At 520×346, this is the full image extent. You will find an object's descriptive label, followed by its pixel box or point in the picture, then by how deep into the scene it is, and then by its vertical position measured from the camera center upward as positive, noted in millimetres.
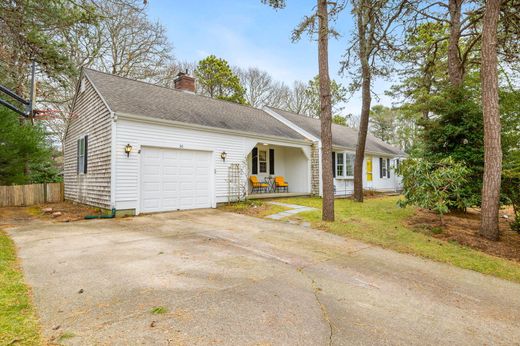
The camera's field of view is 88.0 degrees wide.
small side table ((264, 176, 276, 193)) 14758 -293
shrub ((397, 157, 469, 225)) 6812 -198
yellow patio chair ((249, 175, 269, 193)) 13492 -356
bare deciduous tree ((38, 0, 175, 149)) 16547 +8489
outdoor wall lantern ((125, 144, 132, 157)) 8281 +940
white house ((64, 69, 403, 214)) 8453 +1214
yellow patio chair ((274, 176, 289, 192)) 14797 -301
